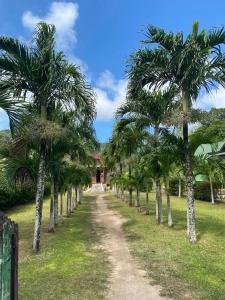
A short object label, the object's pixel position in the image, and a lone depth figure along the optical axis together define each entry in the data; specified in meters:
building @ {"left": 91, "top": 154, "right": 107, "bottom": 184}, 37.93
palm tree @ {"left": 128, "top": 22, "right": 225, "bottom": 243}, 6.44
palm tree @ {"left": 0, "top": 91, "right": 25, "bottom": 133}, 4.56
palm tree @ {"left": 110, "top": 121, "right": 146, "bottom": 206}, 9.75
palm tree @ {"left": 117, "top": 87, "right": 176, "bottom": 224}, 8.73
